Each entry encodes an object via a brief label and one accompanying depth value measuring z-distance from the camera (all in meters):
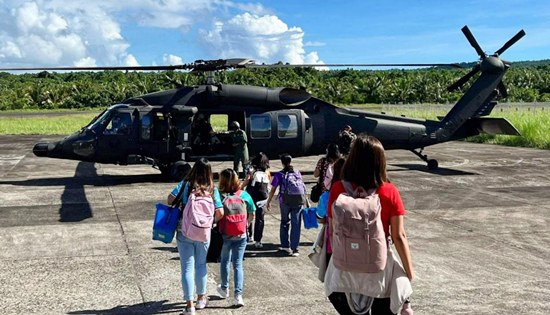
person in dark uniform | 15.65
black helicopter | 15.88
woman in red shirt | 3.89
